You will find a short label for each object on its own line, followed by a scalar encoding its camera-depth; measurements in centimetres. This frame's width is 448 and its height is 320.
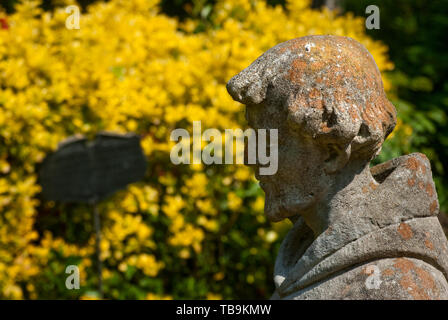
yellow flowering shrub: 393
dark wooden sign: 384
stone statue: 176
